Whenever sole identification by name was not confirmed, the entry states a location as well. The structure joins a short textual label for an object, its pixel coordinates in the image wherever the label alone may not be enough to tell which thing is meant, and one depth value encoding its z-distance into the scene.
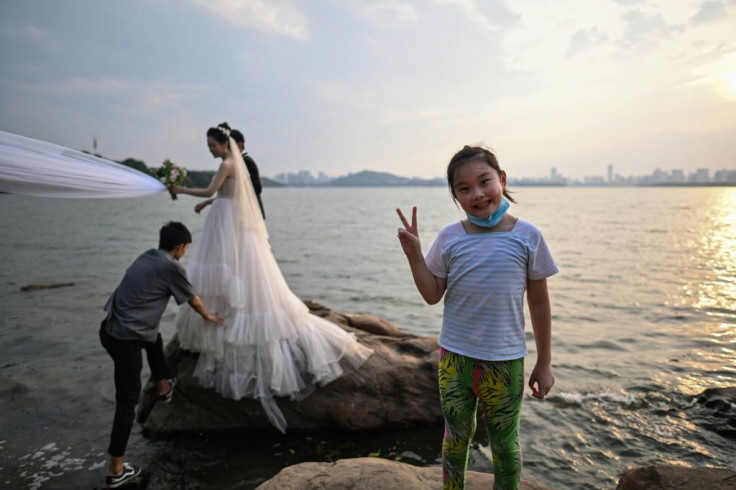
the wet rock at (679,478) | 3.21
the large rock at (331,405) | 5.59
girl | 2.76
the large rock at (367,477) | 3.34
